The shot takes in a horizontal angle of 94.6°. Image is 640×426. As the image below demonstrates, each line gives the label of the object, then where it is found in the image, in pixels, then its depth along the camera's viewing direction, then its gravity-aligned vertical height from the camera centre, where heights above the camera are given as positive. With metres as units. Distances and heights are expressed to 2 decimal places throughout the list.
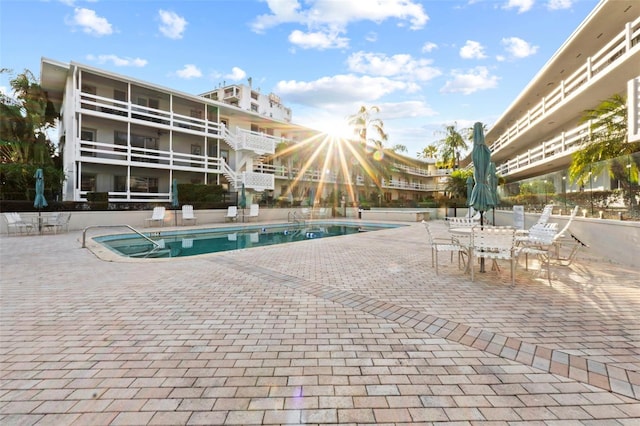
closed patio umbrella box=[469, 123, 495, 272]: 5.87 +0.63
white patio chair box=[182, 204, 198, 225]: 17.56 -0.57
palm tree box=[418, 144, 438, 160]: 55.25 +9.94
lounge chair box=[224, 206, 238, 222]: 19.61 -0.51
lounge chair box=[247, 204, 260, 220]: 20.67 -0.47
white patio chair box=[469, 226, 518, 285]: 4.96 -0.67
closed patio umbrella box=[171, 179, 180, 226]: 17.62 +0.38
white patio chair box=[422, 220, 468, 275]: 5.76 -0.85
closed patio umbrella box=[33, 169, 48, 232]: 12.55 +0.49
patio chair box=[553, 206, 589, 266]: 6.21 -1.09
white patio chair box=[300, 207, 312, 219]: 23.16 -0.68
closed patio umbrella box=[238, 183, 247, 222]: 20.41 +0.27
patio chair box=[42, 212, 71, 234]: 12.75 -0.77
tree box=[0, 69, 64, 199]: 16.62 +4.76
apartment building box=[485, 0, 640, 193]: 10.23 +5.01
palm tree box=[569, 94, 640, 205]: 10.08 +2.37
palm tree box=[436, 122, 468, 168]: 36.19 +7.50
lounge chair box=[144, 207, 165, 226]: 16.19 -0.64
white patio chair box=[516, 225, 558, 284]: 5.65 -0.71
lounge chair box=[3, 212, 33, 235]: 12.02 -0.82
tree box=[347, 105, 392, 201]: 25.93 +6.04
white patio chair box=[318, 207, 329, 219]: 25.33 -0.75
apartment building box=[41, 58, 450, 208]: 17.55 +4.54
